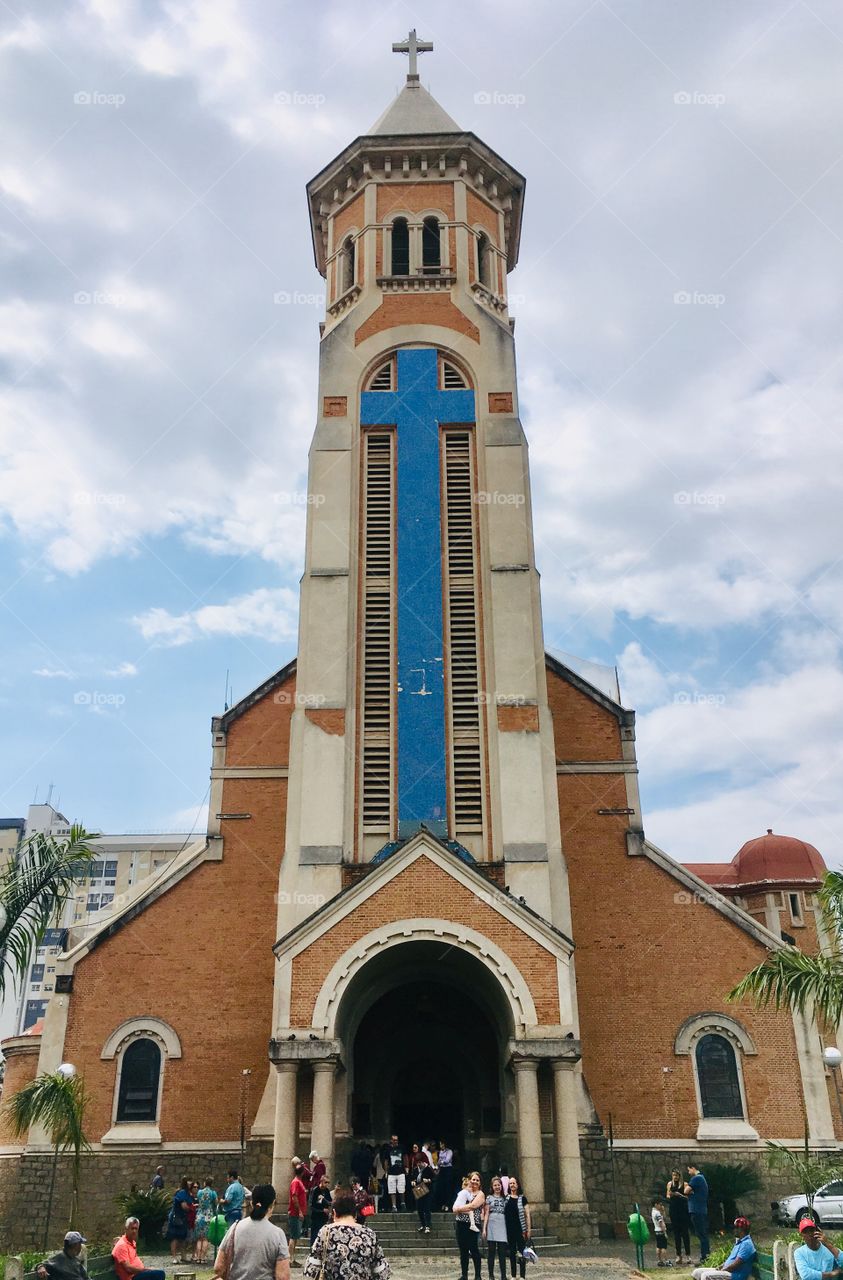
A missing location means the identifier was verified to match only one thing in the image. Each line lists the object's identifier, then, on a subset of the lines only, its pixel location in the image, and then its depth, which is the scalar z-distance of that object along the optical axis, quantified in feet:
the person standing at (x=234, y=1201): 63.77
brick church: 74.28
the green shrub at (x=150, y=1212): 73.82
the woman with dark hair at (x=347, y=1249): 25.14
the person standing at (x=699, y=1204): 64.54
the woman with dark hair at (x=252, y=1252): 25.26
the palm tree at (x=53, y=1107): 65.77
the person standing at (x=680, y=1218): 65.16
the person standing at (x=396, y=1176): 68.95
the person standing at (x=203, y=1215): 65.77
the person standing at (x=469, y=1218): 48.42
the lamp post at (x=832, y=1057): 67.77
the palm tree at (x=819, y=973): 52.34
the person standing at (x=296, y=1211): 62.85
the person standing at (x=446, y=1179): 69.15
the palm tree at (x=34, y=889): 56.34
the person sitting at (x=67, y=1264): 35.81
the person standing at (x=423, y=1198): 64.85
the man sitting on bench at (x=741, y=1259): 43.01
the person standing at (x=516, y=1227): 53.67
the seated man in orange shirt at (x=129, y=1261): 41.11
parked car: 74.90
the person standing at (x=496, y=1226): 51.47
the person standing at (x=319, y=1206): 60.13
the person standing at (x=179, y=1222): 65.77
